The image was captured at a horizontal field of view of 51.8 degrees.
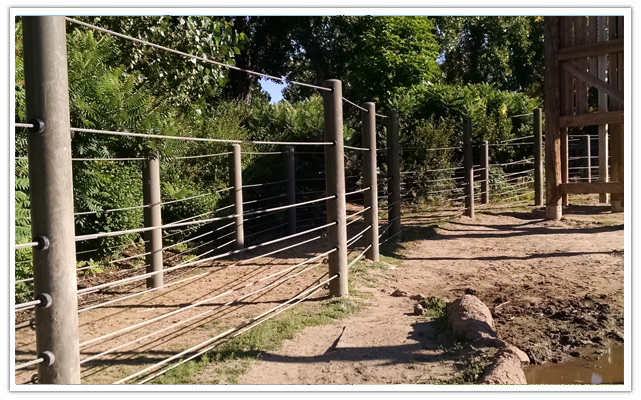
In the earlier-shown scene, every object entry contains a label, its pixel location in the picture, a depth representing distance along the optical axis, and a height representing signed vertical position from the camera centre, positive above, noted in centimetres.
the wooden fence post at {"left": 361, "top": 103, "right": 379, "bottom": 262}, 715 +8
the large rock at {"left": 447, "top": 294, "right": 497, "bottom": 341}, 434 -97
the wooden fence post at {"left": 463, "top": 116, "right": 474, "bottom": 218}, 1122 +25
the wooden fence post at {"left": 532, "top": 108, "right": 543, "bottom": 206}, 1278 +30
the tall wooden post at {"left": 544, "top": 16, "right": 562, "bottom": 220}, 1031 +94
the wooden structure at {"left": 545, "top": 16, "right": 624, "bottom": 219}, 950 +139
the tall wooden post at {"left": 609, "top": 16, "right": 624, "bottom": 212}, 938 +93
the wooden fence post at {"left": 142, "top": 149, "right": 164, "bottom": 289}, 610 -22
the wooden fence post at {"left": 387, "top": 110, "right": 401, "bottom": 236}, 902 +10
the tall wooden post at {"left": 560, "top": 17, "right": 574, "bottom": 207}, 1016 +153
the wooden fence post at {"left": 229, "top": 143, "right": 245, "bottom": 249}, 733 -2
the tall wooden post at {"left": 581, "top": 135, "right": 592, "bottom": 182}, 1571 +63
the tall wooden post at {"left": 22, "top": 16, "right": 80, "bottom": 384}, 262 -2
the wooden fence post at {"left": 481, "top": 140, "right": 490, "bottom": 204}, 1306 +14
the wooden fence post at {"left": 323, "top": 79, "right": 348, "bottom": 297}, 559 -1
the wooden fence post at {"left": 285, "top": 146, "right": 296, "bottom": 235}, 977 -2
